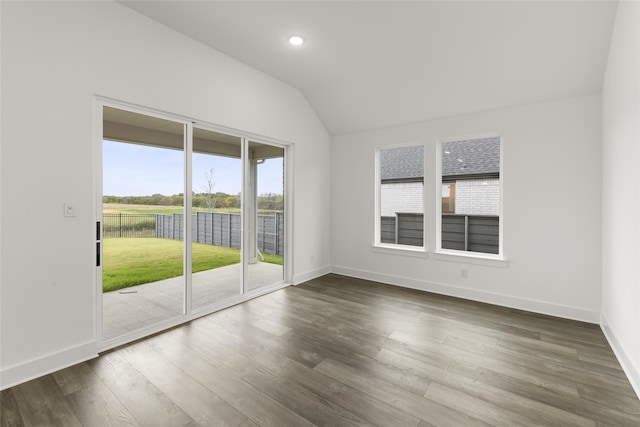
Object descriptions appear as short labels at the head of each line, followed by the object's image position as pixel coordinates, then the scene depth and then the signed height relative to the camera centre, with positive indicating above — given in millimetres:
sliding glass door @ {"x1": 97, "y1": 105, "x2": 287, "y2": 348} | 2756 -100
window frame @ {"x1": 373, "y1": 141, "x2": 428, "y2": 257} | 4402 -73
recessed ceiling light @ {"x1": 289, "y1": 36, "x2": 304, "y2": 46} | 3128 +1901
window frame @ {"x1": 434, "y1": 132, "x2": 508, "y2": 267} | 3781 -255
